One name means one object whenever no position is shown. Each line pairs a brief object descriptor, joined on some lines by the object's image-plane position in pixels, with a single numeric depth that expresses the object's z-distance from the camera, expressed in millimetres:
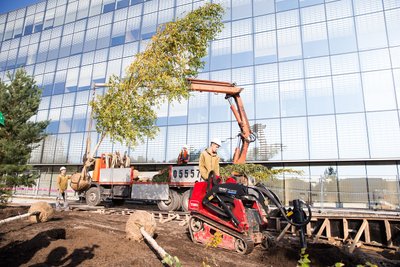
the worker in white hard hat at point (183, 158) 12499
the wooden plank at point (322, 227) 8806
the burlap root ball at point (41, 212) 7199
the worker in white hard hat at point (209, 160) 6315
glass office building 16531
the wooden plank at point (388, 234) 8085
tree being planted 8820
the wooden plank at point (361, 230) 7838
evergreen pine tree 12961
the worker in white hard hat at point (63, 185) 11645
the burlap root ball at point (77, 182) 12227
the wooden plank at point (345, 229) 8602
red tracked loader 5184
